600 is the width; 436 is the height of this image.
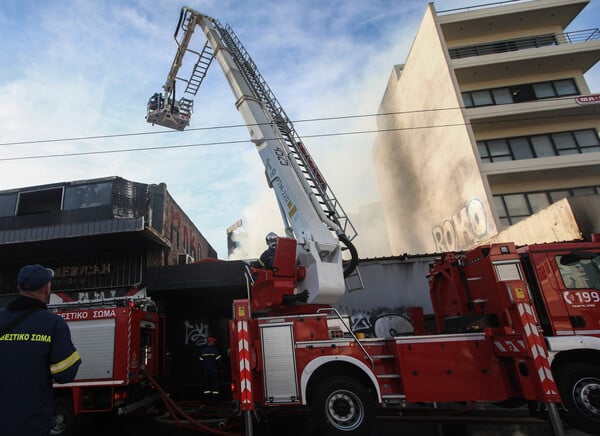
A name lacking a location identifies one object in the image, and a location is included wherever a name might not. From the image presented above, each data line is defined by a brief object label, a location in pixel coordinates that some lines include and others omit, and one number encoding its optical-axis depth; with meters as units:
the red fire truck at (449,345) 4.88
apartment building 17.52
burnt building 11.62
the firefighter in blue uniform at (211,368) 8.56
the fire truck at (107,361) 6.28
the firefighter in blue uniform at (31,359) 2.24
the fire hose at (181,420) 5.64
